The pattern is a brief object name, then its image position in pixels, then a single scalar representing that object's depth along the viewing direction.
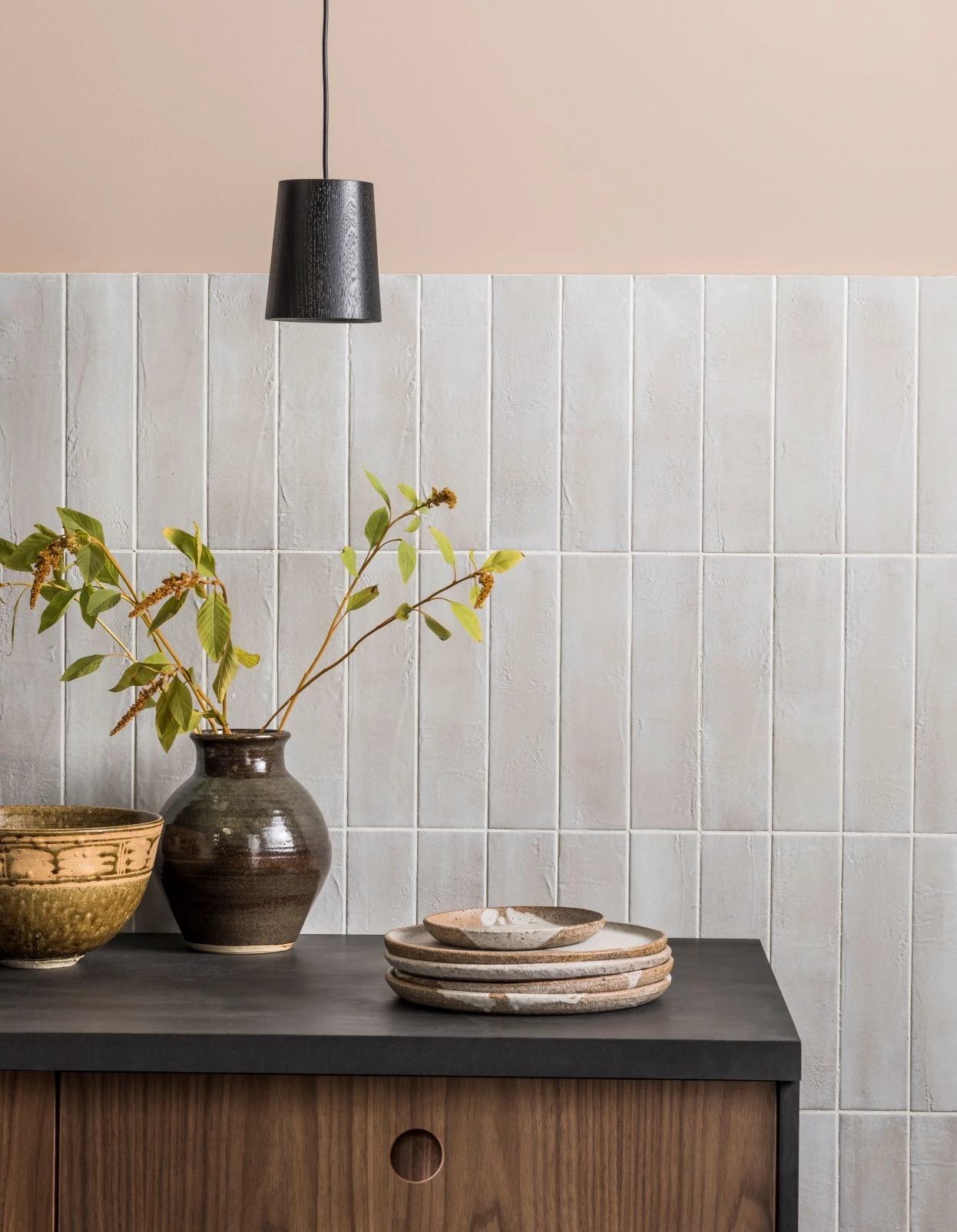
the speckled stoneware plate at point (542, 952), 2.30
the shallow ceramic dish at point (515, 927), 2.32
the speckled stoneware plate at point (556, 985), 2.28
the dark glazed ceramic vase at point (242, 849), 2.44
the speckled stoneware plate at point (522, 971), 2.29
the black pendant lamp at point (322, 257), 2.42
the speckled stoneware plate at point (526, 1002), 2.27
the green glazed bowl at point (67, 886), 2.37
